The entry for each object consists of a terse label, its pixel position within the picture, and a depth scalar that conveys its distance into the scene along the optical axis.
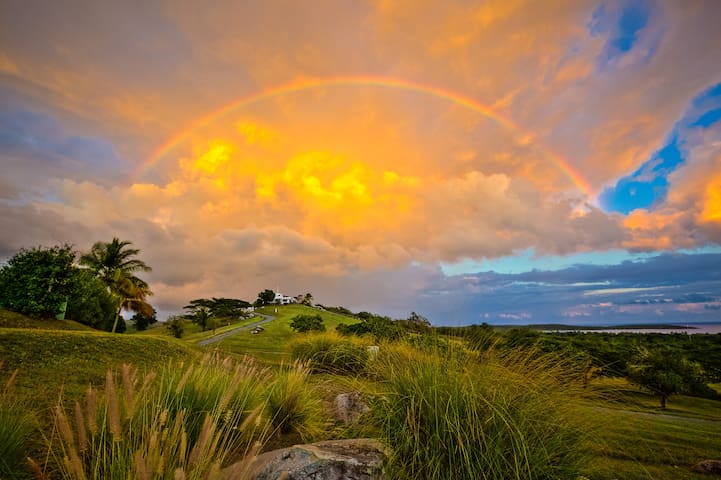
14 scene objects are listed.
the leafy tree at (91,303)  27.23
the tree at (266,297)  115.12
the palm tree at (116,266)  43.81
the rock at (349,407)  6.52
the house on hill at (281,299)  127.72
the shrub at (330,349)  12.16
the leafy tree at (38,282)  23.53
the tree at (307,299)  120.36
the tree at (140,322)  72.25
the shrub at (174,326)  51.09
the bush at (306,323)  29.02
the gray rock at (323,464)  3.61
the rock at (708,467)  6.85
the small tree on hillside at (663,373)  16.80
